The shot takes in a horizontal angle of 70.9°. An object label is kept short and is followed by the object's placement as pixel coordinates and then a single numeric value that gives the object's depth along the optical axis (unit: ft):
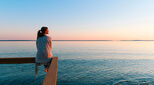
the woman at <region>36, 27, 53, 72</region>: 12.14
